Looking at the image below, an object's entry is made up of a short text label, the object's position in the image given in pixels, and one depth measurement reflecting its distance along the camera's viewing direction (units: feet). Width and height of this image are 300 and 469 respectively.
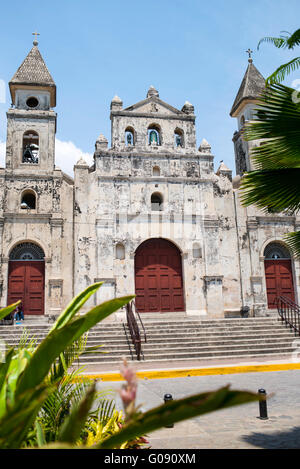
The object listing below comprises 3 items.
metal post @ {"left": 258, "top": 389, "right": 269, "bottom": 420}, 18.98
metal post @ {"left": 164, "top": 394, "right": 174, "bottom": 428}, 18.09
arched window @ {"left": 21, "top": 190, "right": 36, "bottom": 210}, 61.88
